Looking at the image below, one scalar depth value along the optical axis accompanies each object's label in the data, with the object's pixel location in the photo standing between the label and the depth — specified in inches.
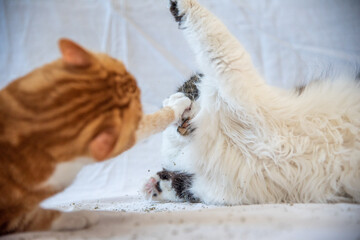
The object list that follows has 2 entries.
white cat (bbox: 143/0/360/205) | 32.2
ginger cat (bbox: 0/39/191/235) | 22.8
